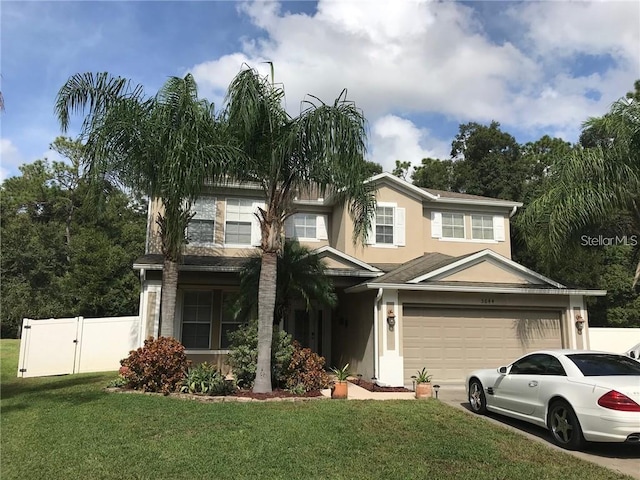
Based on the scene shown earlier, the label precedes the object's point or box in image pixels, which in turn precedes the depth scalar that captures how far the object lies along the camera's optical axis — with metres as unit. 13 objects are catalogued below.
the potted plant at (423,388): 11.40
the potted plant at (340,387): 11.06
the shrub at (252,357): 11.84
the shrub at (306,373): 11.73
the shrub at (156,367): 11.28
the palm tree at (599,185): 11.30
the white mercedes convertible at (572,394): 6.57
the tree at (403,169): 41.97
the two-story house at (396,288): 14.28
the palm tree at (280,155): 10.52
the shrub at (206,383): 11.02
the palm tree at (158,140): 10.92
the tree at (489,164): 33.91
